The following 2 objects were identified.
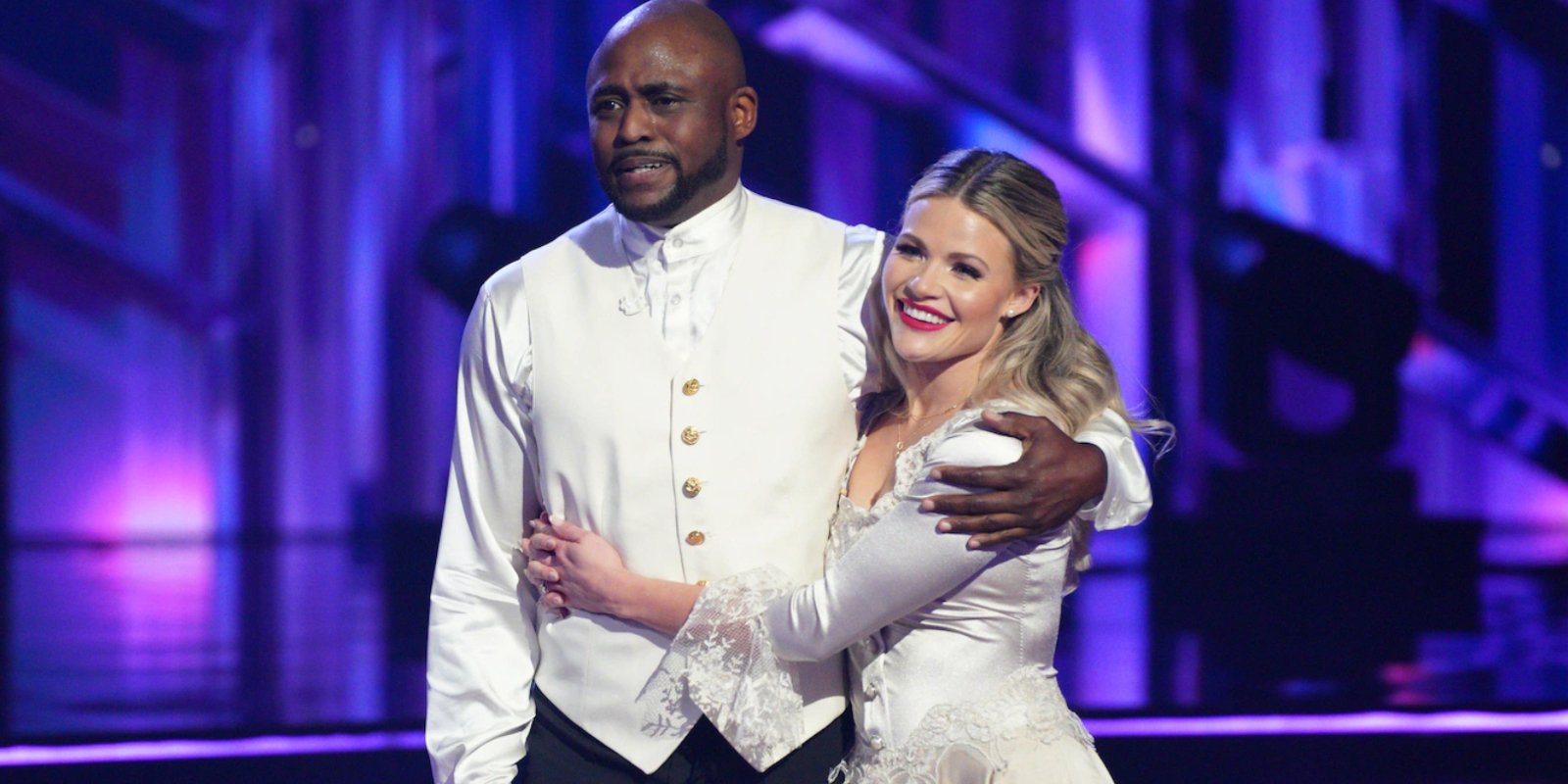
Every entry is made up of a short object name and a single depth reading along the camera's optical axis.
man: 10.40
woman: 10.34
